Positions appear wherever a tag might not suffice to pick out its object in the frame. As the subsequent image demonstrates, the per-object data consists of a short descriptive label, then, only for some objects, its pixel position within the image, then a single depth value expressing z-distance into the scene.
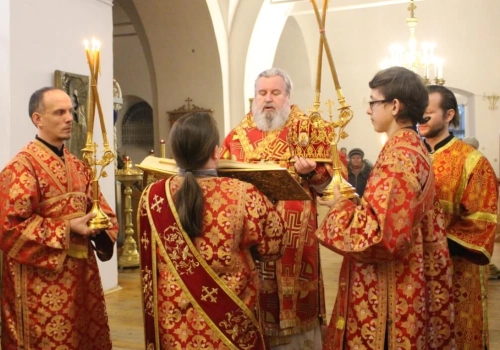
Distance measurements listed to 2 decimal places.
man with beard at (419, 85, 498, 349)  2.87
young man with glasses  2.11
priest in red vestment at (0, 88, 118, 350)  2.79
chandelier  8.17
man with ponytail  2.17
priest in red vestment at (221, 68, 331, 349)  3.18
